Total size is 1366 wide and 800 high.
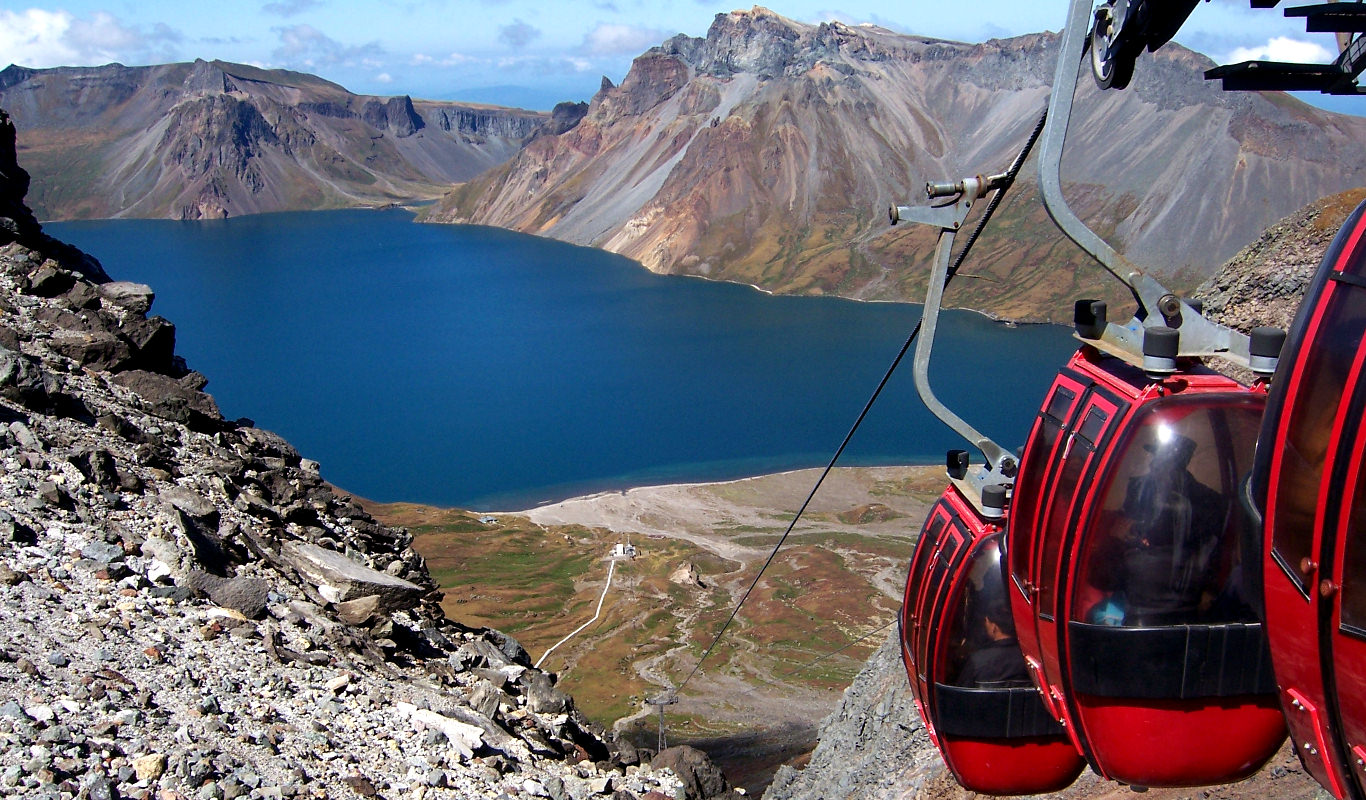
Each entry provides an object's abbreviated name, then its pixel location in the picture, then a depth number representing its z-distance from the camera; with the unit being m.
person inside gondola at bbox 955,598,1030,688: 7.70
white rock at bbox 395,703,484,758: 8.83
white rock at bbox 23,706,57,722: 6.79
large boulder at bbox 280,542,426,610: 11.30
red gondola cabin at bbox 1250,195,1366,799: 3.95
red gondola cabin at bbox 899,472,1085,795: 7.72
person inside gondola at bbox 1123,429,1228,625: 5.48
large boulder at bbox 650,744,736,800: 11.67
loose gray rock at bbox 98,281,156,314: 15.87
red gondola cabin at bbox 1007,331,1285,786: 5.48
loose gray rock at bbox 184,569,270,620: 9.41
